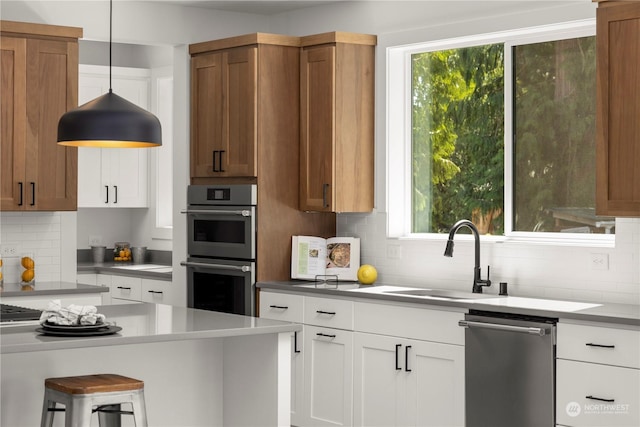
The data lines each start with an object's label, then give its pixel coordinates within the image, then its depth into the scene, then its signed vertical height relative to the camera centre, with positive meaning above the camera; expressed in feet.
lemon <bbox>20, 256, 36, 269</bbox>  19.02 -1.02
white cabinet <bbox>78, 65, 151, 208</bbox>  24.27 +1.29
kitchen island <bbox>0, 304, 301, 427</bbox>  11.58 -2.00
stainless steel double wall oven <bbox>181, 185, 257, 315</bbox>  19.30 -0.71
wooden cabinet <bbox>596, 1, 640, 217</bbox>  13.96 +1.59
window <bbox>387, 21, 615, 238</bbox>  16.76 +1.56
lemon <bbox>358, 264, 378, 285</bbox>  19.07 -1.22
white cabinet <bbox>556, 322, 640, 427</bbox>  13.17 -2.27
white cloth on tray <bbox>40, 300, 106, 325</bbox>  11.34 -1.24
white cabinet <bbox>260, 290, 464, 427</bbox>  15.88 -2.65
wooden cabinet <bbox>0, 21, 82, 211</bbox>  18.22 +1.94
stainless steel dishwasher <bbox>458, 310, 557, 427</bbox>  14.15 -2.38
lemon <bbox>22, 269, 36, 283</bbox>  18.98 -1.26
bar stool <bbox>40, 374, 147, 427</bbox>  10.78 -2.13
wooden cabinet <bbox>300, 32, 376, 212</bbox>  19.06 +1.86
